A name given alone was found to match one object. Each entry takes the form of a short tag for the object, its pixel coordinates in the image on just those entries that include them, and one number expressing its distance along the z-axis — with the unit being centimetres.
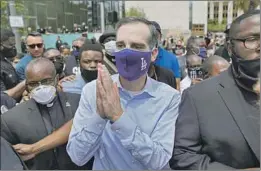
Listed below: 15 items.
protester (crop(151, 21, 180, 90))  322
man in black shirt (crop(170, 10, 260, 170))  139
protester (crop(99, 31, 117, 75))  189
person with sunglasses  303
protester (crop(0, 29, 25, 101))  235
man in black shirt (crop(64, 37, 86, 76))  321
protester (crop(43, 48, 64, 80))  297
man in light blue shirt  136
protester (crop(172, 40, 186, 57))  351
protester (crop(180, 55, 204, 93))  318
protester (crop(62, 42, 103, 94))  223
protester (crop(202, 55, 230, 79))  257
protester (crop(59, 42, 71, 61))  379
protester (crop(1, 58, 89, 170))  174
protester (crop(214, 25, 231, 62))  402
